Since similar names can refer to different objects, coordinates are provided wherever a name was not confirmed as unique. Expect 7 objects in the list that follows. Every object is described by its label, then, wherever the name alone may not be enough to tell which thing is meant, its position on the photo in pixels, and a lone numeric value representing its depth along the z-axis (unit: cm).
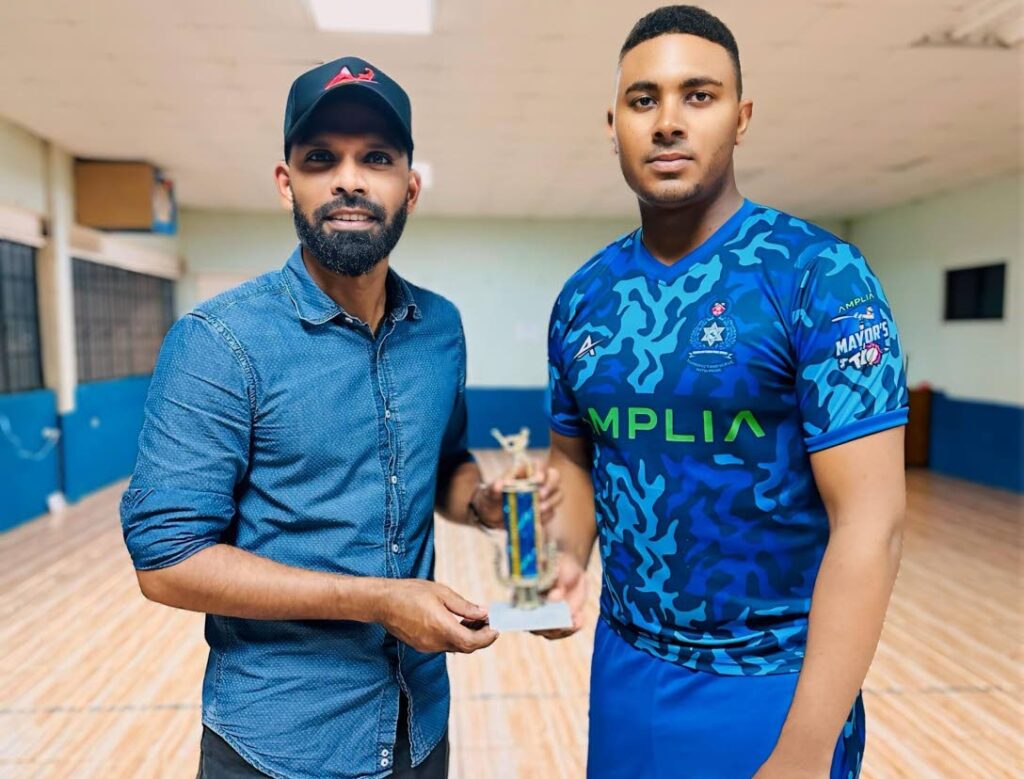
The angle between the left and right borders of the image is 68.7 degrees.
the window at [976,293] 730
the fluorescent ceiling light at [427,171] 659
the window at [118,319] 696
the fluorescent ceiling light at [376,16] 350
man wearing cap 104
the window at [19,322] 562
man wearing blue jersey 96
